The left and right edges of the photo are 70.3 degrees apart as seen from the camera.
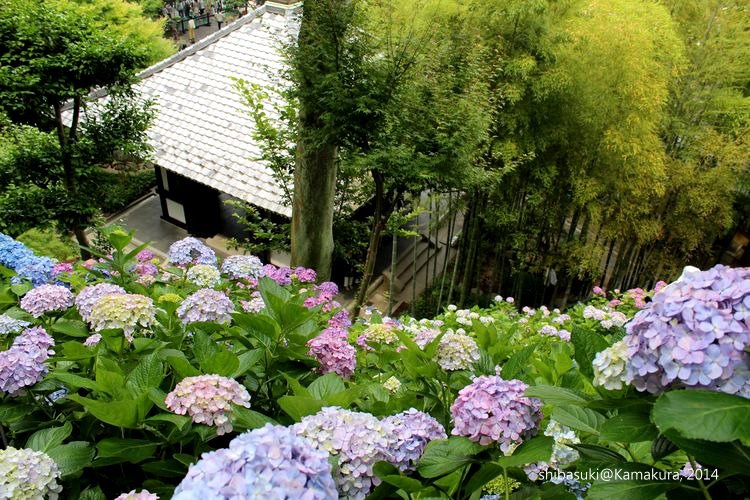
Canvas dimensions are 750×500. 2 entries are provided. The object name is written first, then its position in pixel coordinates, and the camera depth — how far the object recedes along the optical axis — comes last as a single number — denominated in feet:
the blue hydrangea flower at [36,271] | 6.83
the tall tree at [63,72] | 17.61
